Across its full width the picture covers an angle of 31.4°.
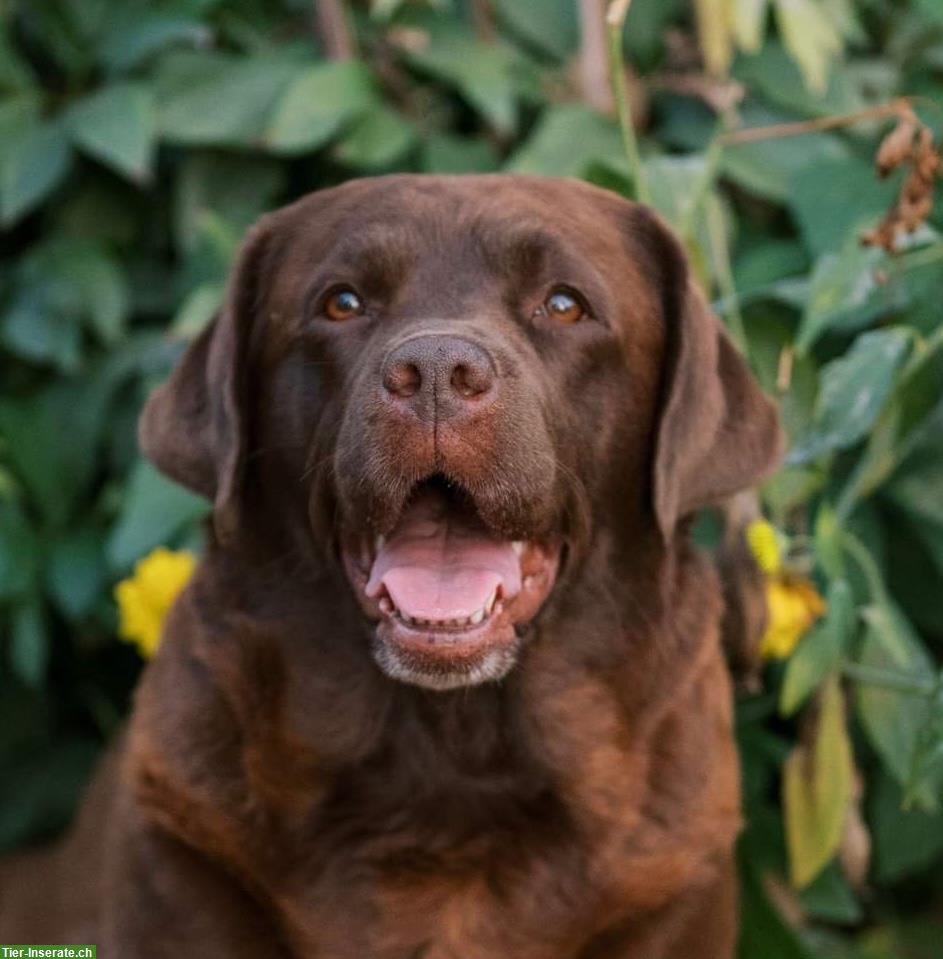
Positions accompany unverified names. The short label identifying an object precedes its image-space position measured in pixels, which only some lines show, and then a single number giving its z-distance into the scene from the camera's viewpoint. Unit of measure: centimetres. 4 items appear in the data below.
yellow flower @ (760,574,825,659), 342
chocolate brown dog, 272
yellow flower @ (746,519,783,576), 323
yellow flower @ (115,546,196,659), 372
